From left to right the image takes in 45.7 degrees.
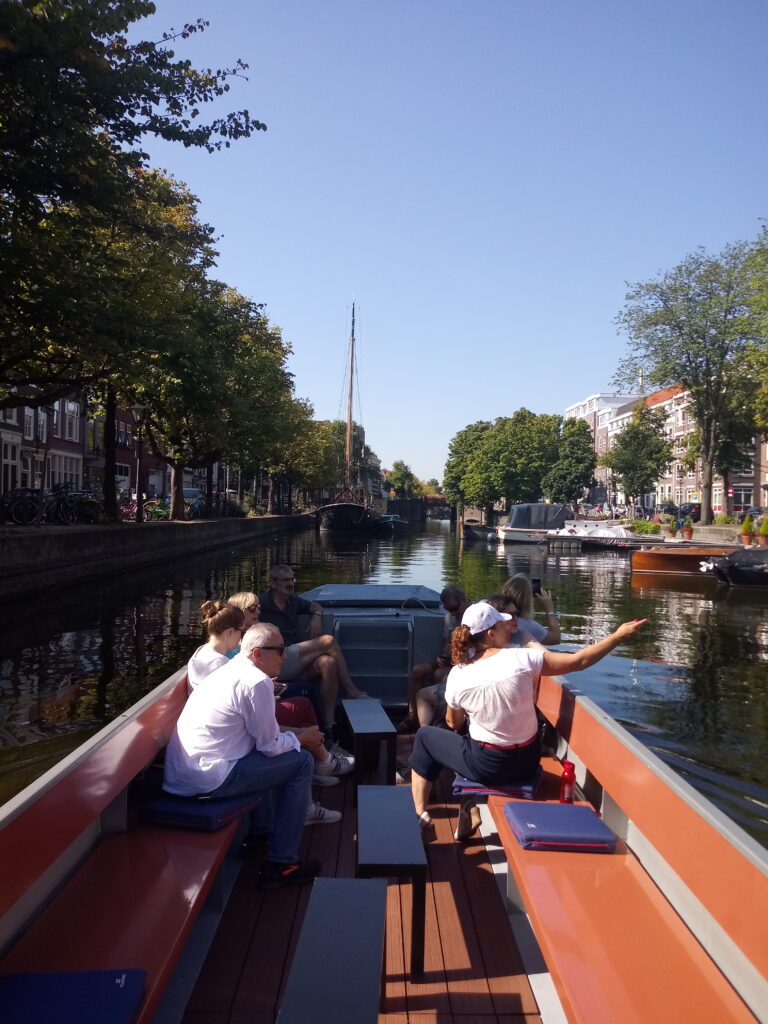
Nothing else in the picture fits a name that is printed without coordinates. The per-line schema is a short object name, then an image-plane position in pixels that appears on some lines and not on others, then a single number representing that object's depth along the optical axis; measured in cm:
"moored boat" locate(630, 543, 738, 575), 3341
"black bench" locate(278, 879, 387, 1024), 262
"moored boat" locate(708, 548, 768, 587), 2898
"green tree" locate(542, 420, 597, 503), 9194
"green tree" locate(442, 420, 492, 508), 11550
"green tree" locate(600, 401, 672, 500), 7619
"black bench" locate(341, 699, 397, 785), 564
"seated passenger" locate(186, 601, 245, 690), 498
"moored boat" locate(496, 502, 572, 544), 5866
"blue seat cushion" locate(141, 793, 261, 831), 397
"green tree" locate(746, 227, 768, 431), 3378
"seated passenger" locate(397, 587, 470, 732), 650
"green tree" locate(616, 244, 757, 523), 4766
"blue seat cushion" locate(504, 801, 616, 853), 384
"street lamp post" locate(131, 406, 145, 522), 3391
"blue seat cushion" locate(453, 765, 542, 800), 460
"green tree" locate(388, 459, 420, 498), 19075
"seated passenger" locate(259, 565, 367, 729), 677
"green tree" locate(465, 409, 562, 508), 9556
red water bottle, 471
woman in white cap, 449
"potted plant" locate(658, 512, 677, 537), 4919
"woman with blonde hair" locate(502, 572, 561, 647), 609
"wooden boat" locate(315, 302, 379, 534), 7238
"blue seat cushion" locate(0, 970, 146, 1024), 254
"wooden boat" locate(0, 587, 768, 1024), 280
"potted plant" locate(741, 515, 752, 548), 3356
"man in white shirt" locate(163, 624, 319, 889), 412
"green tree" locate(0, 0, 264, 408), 1347
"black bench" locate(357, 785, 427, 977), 343
